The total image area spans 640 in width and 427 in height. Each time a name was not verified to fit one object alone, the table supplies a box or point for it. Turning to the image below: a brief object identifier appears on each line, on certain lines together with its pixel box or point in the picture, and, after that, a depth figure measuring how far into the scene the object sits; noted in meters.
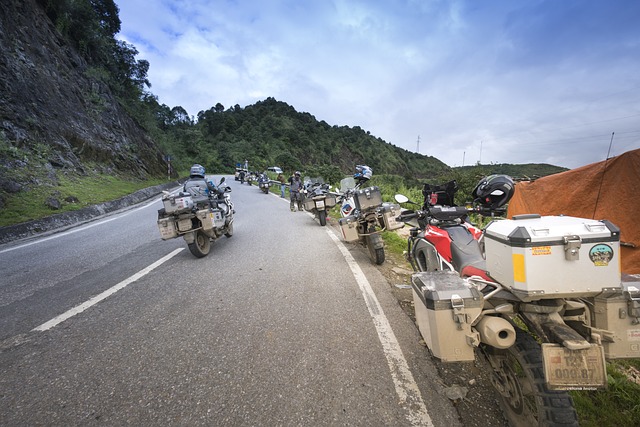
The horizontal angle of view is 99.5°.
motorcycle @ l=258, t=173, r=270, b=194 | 19.98
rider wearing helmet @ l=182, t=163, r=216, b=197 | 6.02
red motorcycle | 1.39
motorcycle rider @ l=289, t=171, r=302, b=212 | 11.83
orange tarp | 3.91
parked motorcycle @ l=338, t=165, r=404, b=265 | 4.69
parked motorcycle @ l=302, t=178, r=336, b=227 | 8.02
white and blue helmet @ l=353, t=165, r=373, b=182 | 5.71
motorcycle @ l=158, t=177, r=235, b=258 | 4.88
